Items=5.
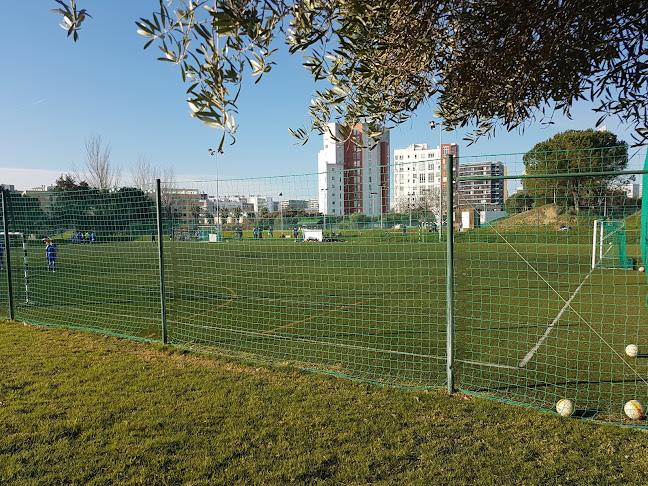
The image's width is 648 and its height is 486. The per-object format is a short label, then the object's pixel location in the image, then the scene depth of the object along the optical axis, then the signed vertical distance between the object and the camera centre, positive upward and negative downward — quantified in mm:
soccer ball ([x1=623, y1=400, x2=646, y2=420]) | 3855 -1816
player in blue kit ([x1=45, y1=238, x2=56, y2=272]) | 12757 -776
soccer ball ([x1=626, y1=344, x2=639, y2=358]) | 5770 -1894
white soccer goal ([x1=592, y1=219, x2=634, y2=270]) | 16219 -1413
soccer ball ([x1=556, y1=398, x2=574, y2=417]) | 3912 -1810
